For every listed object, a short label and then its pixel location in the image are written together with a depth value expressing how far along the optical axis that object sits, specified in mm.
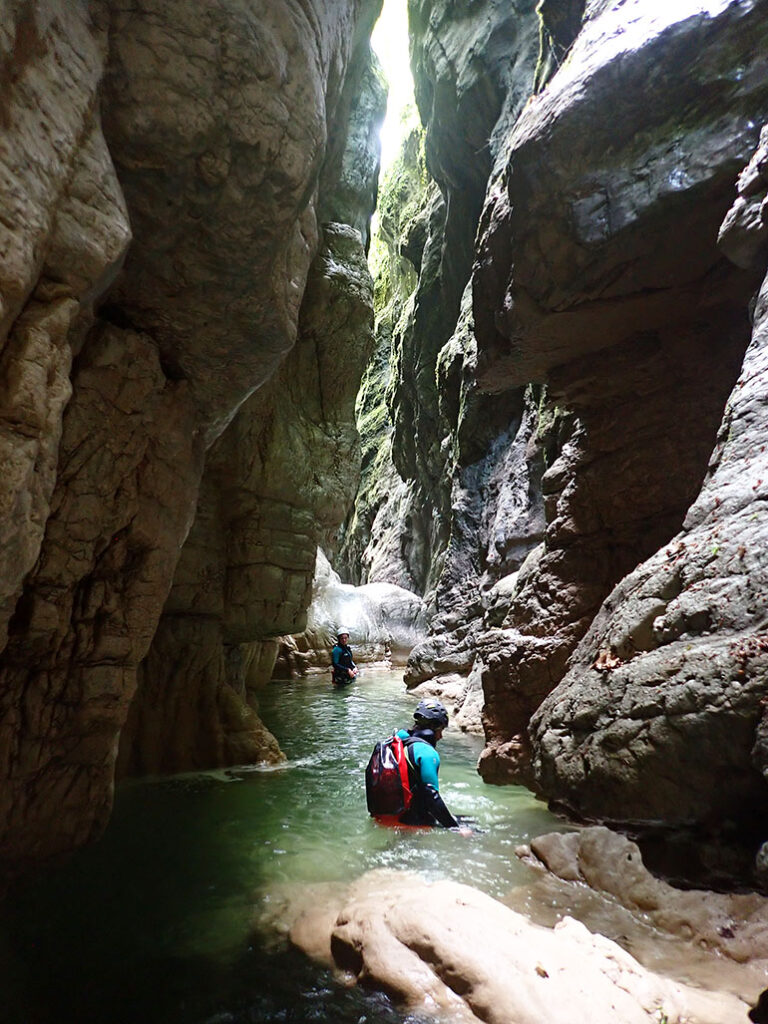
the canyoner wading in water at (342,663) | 18047
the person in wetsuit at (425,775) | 6020
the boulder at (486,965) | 2900
